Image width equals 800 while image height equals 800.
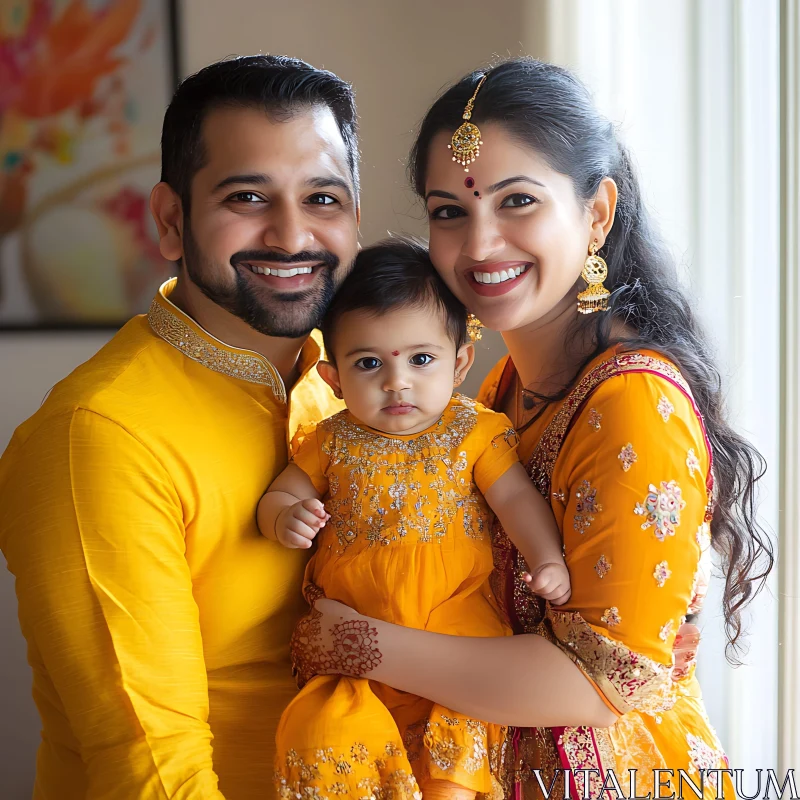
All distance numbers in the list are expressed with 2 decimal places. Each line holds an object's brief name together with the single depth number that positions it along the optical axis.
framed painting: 2.63
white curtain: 1.69
